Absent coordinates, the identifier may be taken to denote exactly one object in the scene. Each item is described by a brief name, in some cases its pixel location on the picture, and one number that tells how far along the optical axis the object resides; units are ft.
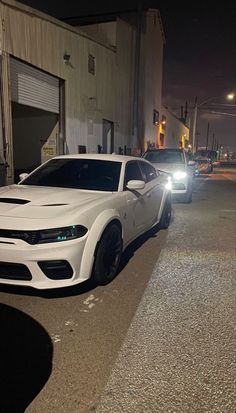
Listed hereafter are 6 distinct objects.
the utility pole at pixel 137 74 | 55.01
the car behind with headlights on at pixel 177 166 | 36.17
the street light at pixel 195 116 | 114.60
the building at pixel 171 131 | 113.37
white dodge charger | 11.73
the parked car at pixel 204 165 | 93.97
